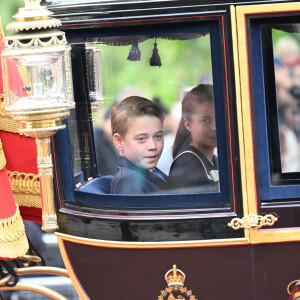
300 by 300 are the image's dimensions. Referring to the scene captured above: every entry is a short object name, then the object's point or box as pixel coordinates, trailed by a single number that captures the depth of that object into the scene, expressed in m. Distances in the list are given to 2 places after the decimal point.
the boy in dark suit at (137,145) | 6.09
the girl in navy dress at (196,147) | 6.01
